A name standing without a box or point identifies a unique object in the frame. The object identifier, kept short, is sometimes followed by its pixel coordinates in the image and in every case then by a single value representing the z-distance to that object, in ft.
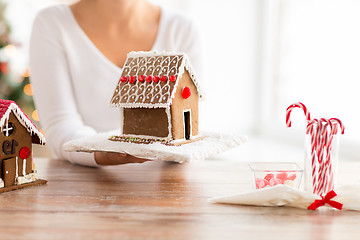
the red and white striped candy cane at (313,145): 3.38
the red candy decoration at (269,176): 3.58
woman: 5.53
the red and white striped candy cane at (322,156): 3.34
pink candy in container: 3.55
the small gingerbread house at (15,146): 3.57
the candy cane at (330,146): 3.34
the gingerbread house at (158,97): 3.97
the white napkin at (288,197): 3.26
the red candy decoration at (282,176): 3.57
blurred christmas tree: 10.43
